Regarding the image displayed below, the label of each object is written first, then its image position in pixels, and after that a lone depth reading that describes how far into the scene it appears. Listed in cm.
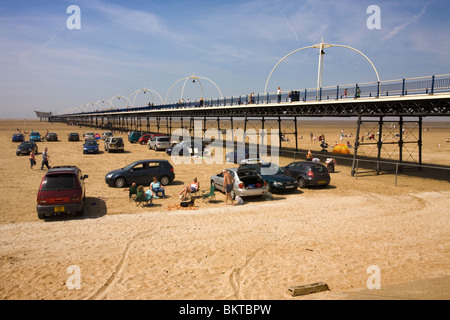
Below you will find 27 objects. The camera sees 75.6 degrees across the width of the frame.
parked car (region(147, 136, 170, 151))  3678
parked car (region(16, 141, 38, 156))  3114
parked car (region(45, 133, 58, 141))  5066
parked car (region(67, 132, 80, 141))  5079
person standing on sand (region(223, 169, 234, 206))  1348
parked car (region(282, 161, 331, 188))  1727
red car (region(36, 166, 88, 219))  1063
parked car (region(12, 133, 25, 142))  4831
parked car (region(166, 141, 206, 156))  3097
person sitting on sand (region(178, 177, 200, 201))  1410
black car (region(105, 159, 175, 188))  1695
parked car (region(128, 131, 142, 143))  4975
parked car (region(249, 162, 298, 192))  1589
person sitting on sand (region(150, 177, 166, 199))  1484
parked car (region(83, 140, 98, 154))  3322
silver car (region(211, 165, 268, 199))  1396
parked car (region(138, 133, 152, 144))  4653
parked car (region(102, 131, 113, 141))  5257
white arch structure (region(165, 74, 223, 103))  5392
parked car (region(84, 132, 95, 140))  5017
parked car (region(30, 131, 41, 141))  4987
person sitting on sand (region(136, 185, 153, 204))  1331
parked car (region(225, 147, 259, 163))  2681
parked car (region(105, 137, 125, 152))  3497
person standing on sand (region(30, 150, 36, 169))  2330
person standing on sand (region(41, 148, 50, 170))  2200
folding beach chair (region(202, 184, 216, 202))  1425
